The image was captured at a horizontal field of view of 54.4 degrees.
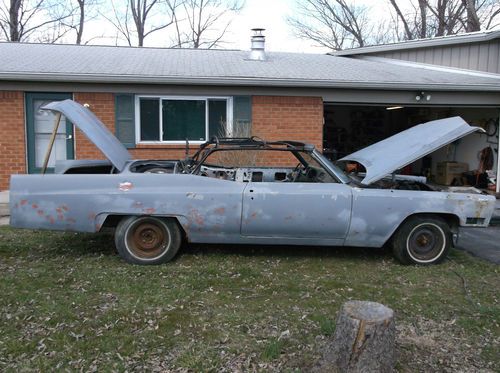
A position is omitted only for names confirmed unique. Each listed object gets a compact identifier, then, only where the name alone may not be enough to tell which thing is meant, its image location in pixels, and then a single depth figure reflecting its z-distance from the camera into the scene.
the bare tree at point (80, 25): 29.02
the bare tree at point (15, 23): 26.09
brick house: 9.73
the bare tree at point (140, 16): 30.22
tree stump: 2.95
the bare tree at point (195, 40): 31.50
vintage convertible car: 5.22
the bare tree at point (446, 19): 23.05
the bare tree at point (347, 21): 29.14
